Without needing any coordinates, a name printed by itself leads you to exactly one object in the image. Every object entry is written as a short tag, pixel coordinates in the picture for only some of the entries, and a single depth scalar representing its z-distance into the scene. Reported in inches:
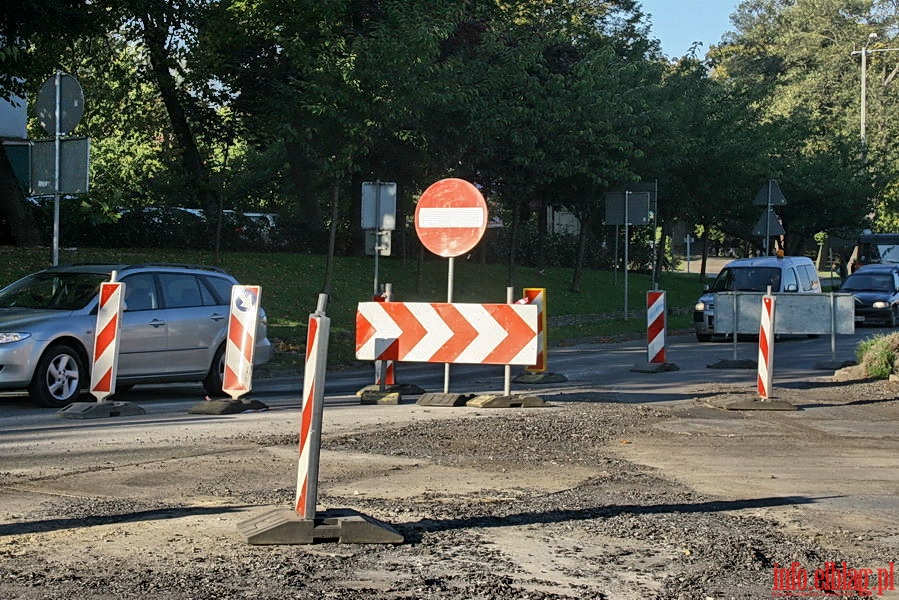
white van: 1114.7
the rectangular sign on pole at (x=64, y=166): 689.0
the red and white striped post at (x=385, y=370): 602.2
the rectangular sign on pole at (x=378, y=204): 944.9
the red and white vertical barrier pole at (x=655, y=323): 766.5
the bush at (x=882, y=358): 708.0
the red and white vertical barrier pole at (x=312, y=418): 273.6
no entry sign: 550.3
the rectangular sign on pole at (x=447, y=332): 538.9
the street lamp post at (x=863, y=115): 2295.8
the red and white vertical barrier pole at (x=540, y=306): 620.8
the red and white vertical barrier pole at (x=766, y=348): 586.9
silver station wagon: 548.4
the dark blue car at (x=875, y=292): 1387.8
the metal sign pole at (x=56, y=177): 677.9
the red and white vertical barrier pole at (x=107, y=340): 523.8
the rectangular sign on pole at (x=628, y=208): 1286.9
